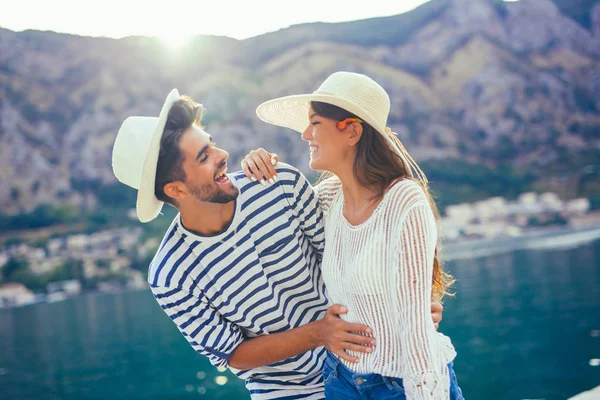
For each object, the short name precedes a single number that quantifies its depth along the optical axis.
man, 2.35
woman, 1.85
